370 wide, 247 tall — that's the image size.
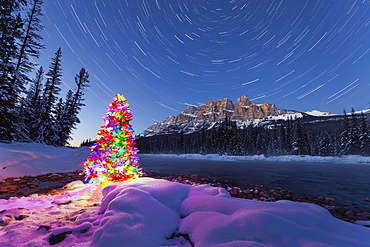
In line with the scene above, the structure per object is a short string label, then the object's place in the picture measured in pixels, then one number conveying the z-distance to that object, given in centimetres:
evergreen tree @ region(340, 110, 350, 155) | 4019
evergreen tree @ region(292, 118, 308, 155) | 4538
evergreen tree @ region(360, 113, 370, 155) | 3653
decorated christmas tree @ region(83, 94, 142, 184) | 726
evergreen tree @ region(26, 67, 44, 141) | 1992
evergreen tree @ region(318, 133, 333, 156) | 5213
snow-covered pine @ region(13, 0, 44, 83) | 1424
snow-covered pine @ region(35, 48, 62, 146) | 1956
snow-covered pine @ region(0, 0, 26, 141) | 1200
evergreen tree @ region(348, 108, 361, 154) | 3828
